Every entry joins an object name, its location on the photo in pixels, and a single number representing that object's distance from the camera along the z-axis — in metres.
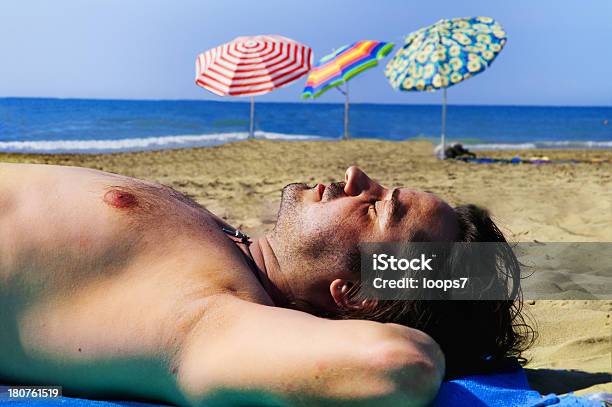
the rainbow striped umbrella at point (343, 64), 13.84
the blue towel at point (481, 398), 1.78
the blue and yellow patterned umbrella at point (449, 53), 11.09
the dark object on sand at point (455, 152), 13.32
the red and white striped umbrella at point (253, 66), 13.95
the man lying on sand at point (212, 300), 1.51
